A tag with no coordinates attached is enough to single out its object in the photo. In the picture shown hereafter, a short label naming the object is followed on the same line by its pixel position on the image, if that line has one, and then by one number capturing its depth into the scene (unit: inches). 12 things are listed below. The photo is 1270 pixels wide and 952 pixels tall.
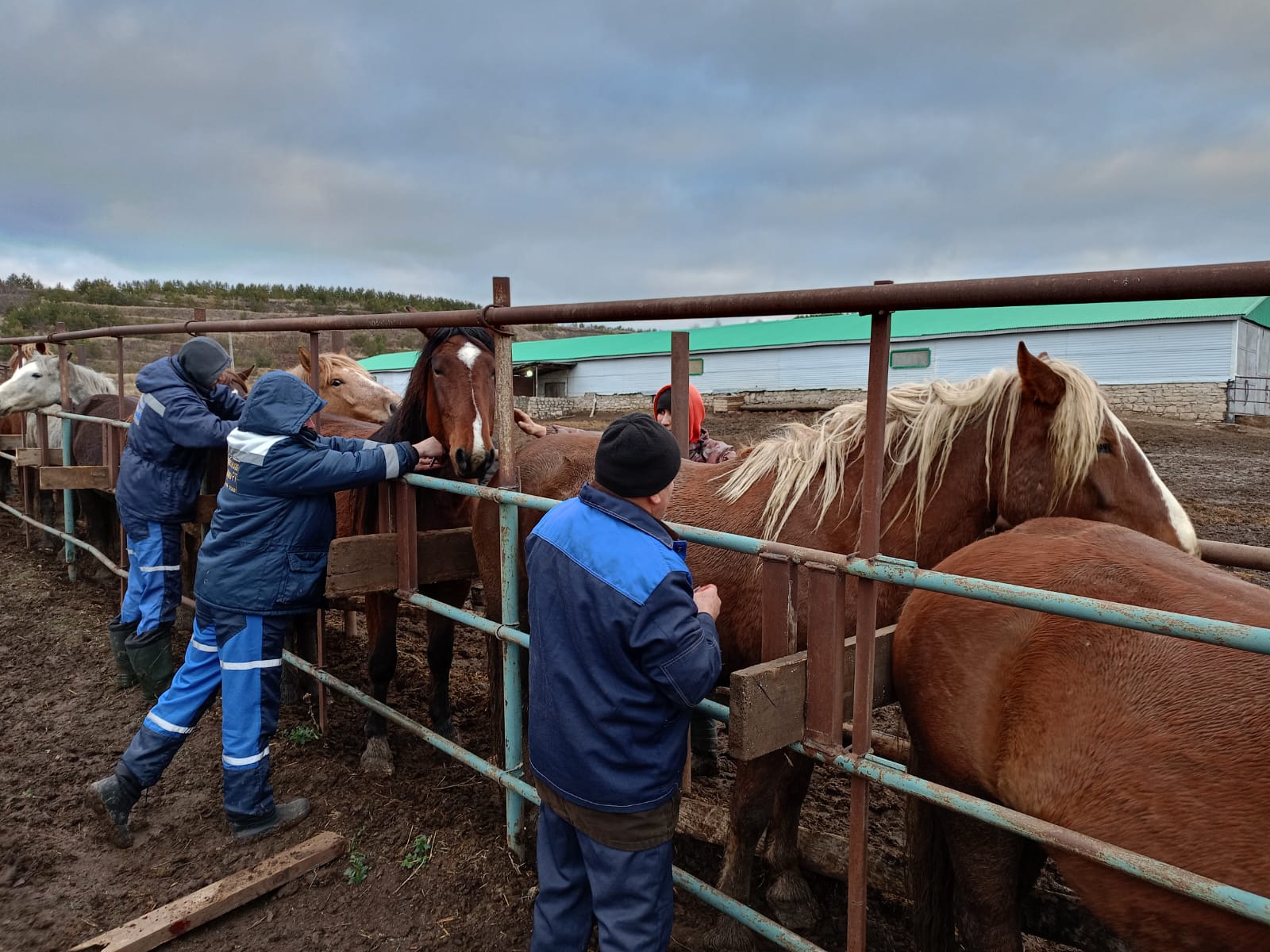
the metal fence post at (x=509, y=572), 112.4
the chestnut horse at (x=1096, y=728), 61.4
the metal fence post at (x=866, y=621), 69.9
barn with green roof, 888.3
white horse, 300.8
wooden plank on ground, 98.3
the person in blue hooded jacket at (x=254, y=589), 115.7
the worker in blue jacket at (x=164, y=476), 157.5
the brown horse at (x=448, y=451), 142.9
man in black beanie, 67.6
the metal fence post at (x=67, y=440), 271.1
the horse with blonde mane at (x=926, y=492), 98.2
